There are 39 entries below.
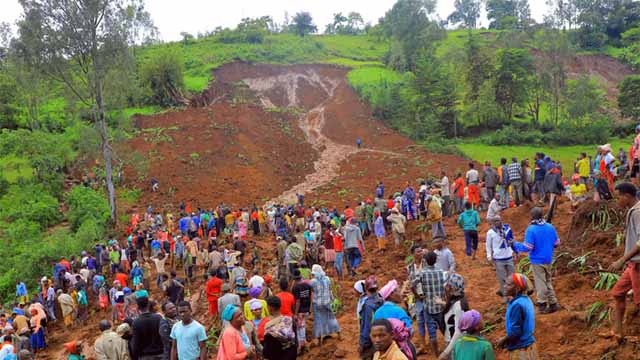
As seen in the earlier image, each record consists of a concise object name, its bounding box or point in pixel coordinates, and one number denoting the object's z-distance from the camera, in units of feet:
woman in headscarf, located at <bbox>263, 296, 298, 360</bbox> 17.83
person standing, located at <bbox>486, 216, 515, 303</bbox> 25.44
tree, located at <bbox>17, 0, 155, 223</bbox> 71.56
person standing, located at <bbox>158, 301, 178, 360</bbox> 21.13
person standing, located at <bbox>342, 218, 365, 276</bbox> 38.47
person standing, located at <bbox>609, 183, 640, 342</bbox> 16.44
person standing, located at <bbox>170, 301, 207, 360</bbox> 19.62
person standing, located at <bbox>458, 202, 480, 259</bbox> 34.35
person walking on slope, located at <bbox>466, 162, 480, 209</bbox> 47.52
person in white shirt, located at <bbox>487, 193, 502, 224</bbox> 34.22
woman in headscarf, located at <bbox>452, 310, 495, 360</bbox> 14.14
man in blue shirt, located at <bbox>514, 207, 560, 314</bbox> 22.89
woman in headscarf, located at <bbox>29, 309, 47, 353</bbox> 40.63
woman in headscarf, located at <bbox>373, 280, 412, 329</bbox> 16.99
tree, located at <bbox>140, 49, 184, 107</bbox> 138.31
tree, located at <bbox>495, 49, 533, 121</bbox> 133.69
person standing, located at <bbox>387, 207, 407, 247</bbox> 45.19
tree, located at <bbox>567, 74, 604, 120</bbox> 130.00
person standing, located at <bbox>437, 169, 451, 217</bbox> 50.70
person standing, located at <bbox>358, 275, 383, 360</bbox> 20.11
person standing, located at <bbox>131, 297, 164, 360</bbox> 21.31
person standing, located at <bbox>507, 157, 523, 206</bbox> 45.55
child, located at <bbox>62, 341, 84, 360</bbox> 21.77
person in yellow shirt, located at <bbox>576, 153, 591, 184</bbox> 45.32
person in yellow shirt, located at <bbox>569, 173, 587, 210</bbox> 40.34
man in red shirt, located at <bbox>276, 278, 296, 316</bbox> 23.49
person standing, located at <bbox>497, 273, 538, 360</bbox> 15.74
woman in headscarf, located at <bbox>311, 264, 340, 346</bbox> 26.43
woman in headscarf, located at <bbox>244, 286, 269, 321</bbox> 21.50
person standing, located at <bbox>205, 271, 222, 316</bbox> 31.42
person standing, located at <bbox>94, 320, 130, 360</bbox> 21.88
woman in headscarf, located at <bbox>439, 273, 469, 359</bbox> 19.33
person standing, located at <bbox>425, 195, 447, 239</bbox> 38.75
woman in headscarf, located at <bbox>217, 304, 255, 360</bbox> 17.42
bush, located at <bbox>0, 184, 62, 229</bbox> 79.82
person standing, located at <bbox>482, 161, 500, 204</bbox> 47.37
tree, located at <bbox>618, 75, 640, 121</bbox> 127.75
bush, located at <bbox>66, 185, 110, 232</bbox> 75.20
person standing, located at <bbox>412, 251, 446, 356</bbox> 21.04
